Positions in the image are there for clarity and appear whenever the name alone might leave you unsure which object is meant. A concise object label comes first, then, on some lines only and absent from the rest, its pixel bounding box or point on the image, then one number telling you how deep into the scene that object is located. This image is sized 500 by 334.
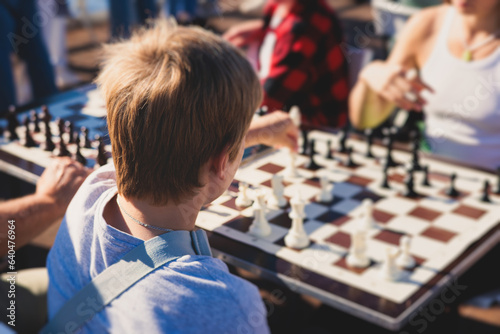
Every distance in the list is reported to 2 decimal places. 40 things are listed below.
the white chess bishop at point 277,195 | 1.68
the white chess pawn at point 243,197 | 1.46
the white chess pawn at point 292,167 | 1.88
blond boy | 0.97
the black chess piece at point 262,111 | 1.90
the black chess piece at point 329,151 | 2.07
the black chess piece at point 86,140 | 1.94
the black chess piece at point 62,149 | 1.92
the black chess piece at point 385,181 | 1.88
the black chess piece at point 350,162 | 2.04
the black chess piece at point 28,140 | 2.06
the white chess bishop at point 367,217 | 1.64
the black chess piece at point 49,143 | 2.00
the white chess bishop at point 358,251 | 1.48
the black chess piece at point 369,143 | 2.11
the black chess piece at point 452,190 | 1.83
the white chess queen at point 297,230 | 1.53
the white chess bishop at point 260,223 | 1.55
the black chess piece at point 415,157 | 1.97
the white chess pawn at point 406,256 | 1.47
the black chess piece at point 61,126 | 2.02
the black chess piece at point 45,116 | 2.07
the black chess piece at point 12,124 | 2.16
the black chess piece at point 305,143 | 2.09
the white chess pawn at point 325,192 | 1.78
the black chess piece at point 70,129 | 2.00
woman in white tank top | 2.23
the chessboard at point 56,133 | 1.93
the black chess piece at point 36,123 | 2.16
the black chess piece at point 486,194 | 1.79
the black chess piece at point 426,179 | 1.90
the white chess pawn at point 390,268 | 1.42
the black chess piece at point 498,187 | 1.84
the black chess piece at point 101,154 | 1.66
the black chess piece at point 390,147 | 2.02
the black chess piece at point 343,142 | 2.13
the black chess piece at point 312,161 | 1.99
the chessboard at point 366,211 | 1.46
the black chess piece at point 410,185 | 1.84
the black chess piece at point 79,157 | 1.84
